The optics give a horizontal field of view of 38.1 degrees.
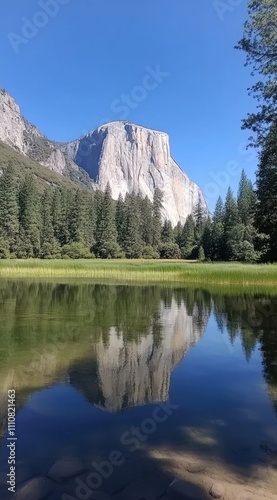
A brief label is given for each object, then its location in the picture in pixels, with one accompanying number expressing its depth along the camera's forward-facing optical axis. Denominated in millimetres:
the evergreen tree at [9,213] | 72438
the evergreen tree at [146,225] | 103375
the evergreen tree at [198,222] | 109938
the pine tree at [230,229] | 75312
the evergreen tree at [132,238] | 90938
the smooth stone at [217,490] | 4152
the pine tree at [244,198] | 76875
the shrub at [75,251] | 78812
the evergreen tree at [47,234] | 78000
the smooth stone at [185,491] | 4090
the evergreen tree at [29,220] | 74875
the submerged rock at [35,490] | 4015
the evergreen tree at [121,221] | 93250
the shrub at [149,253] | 93756
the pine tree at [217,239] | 83250
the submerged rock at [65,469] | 4449
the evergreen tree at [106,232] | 87125
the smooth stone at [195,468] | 4617
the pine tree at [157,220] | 103250
